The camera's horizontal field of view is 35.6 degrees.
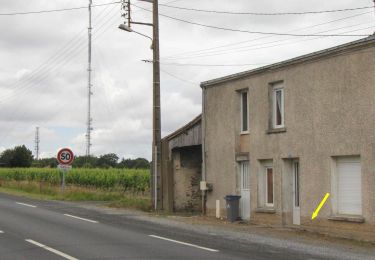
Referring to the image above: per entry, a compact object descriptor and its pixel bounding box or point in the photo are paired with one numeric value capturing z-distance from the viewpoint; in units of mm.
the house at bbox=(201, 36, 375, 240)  15492
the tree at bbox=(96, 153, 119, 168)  98900
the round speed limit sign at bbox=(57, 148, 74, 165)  30953
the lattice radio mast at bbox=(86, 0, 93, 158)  50906
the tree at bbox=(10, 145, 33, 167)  95688
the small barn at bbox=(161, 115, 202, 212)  24750
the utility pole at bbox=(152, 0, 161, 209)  24000
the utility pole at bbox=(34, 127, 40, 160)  112375
